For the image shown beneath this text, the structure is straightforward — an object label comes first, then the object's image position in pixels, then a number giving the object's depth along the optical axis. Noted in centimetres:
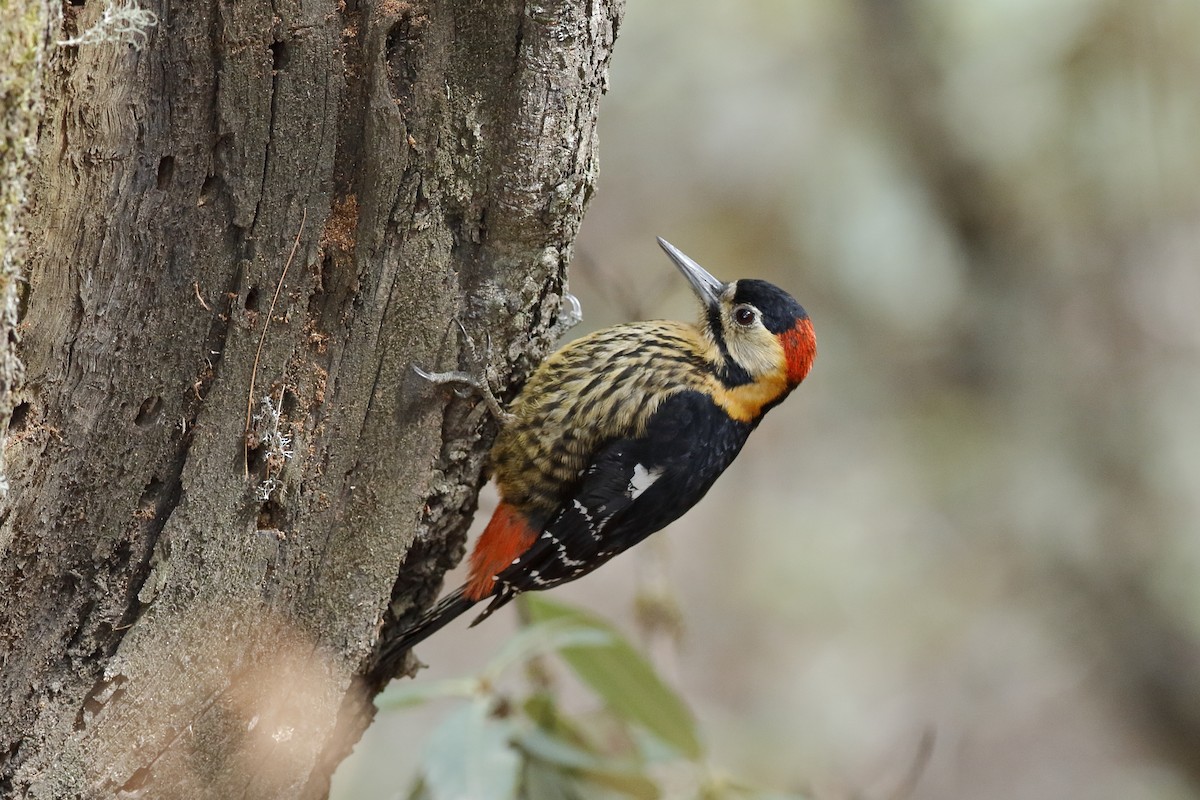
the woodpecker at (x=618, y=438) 582
